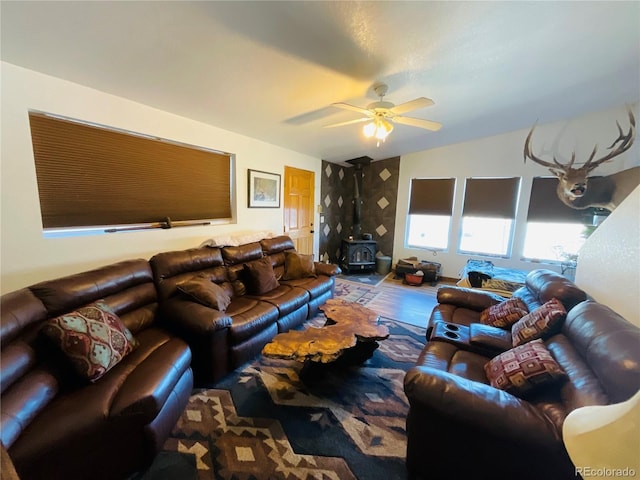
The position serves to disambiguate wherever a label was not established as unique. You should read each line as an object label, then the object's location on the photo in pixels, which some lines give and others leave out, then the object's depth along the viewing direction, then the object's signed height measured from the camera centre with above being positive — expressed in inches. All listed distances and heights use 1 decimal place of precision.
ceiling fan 85.7 +33.3
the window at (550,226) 165.2 -8.6
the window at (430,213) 203.5 -3.8
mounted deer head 129.2 +15.2
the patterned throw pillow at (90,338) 56.4 -33.2
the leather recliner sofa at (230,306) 81.0 -40.6
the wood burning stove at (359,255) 213.2 -41.3
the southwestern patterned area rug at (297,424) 58.5 -59.1
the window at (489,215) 182.2 -3.7
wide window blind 80.1 +8.0
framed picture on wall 150.2 +7.7
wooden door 179.4 -2.8
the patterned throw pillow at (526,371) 51.6 -33.4
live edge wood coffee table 73.7 -41.5
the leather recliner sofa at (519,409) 43.3 -36.2
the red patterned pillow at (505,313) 83.7 -34.5
